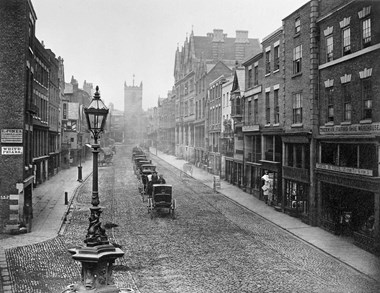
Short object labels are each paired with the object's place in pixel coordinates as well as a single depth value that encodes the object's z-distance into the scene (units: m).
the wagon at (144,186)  32.59
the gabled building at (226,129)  44.24
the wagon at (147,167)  41.85
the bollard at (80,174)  44.65
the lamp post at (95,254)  10.02
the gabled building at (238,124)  39.69
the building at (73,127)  60.72
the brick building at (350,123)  18.05
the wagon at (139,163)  45.38
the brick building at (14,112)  21.20
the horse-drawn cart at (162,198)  25.61
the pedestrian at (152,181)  30.33
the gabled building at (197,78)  66.31
